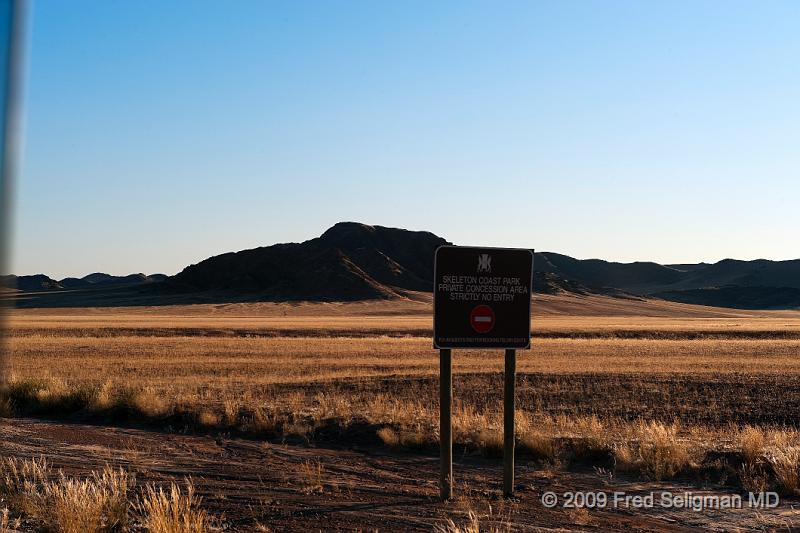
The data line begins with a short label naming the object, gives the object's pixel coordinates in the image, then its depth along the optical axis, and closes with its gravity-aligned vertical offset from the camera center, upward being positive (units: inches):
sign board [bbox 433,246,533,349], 375.9 -2.1
